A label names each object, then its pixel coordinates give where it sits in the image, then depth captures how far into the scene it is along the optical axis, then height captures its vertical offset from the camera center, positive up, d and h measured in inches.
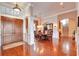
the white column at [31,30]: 123.5 -1.8
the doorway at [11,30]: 91.4 -1.0
